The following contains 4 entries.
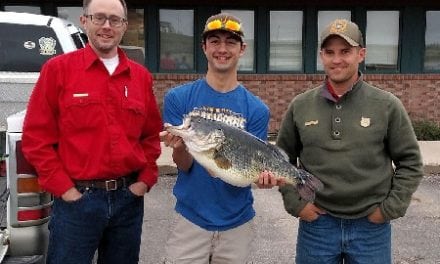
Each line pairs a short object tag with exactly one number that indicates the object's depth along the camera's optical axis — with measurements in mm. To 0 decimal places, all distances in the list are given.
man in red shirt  2791
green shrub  11305
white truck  3021
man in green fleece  2873
